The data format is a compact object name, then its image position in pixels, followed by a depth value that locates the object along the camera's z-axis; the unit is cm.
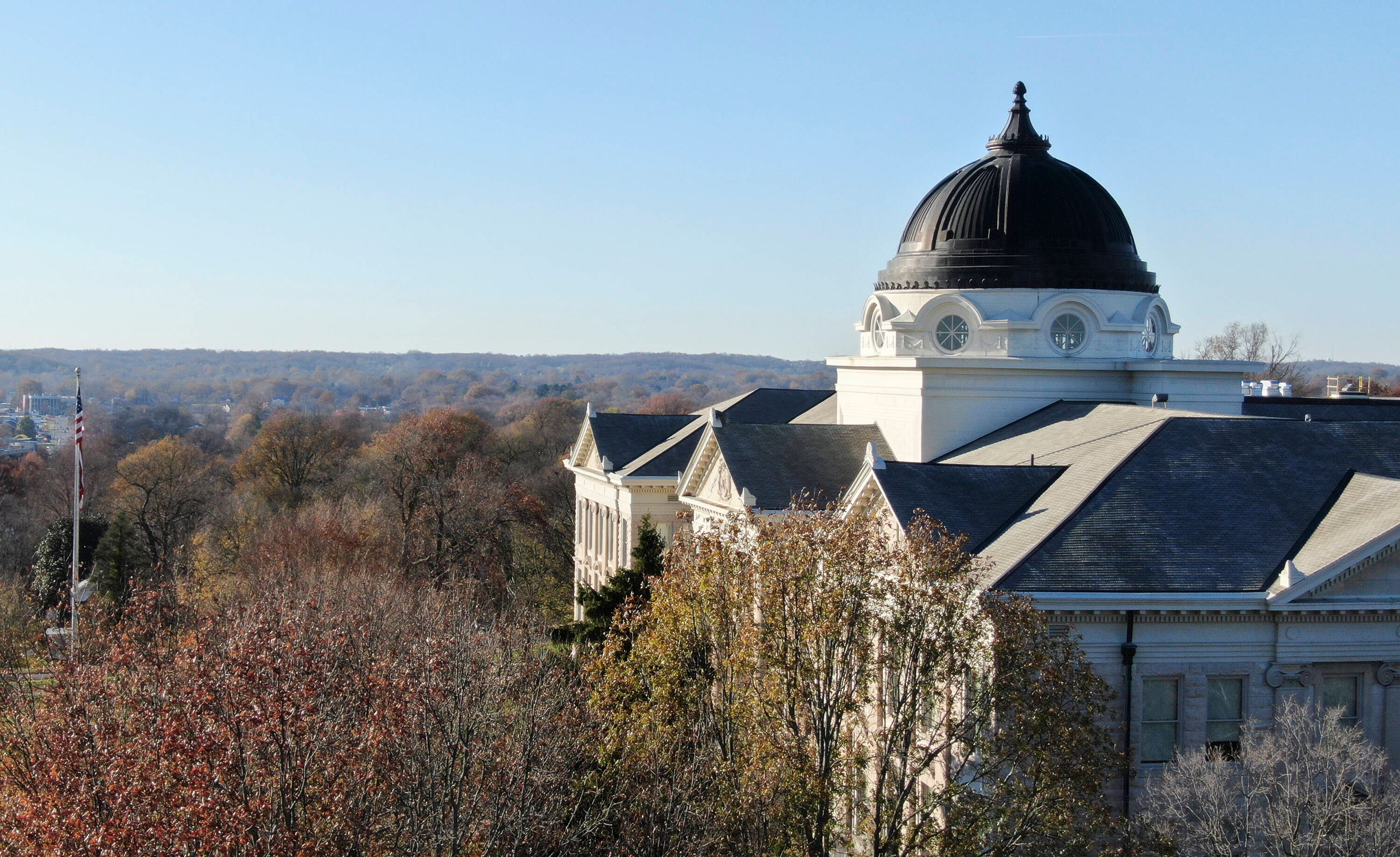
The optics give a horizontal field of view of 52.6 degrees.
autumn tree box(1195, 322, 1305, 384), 11206
